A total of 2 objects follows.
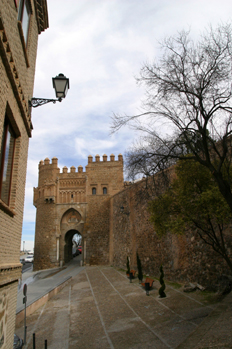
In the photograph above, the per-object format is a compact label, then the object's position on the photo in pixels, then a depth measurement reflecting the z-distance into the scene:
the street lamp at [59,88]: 5.12
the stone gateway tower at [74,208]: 23.03
